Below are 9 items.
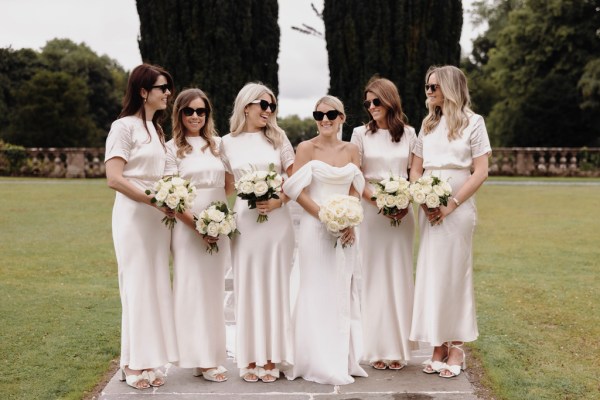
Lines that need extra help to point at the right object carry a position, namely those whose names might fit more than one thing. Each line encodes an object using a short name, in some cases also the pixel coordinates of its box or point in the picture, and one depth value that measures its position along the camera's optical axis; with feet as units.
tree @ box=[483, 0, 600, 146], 121.39
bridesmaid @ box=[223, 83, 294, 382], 16.33
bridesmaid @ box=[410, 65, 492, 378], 16.71
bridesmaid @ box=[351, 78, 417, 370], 17.25
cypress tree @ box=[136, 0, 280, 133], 67.92
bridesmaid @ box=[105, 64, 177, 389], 15.64
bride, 16.21
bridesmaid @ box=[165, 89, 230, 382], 16.40
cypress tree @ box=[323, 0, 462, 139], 67.97
